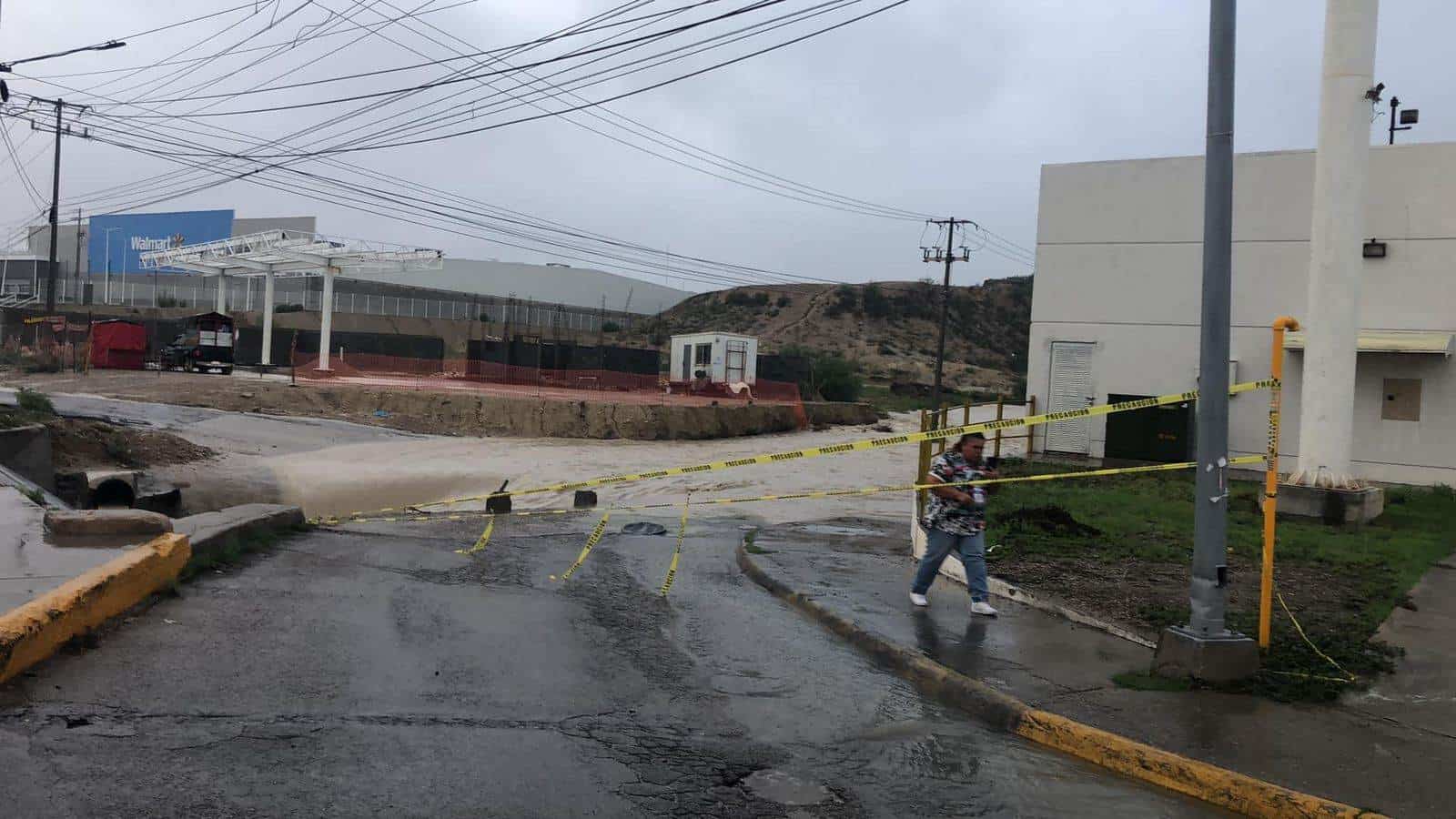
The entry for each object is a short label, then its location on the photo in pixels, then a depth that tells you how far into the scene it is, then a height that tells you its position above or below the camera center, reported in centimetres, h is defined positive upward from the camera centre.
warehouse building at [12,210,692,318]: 7469 +647
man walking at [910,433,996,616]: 891 -86
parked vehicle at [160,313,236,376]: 4353 +81
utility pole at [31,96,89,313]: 4344 +676
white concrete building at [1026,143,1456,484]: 1986 +252
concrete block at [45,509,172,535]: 880 -127
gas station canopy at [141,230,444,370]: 4291 +471
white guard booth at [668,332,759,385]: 4541 +166
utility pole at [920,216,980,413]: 5866 +847
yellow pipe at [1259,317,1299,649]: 717 -38
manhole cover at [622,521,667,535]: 1530 -189
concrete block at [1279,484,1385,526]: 1408 -94
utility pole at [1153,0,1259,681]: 695 +6
